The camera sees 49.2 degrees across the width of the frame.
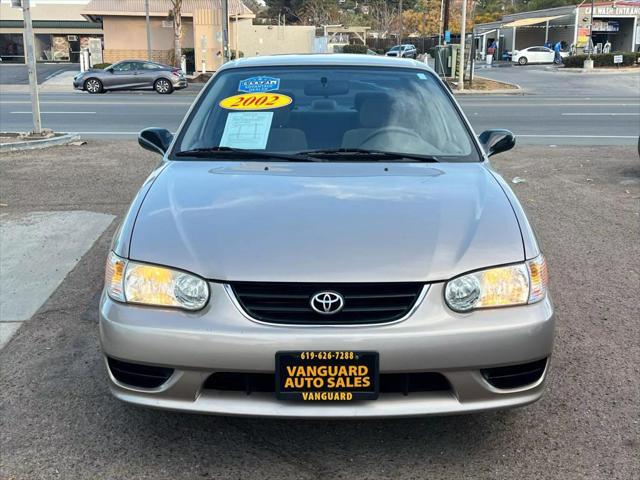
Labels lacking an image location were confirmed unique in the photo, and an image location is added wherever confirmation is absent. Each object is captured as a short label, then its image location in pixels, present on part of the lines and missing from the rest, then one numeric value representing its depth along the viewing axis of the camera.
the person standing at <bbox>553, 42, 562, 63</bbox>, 55.28
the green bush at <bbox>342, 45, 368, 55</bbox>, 49.04
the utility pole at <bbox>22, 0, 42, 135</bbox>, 11.03
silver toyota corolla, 2.58
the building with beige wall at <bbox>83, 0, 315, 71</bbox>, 40.44
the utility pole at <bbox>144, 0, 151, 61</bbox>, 38.00
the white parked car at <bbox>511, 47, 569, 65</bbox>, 56.97
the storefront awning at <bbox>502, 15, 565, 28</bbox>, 63.01
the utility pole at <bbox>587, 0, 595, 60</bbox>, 49.96
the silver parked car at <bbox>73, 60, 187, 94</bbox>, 27.25
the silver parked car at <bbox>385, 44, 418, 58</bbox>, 46.79
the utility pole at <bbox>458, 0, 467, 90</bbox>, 25.57
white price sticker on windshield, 3.90
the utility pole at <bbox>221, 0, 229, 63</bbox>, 30.73
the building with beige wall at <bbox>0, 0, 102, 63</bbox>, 57.72
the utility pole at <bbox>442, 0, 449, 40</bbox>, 35.34
